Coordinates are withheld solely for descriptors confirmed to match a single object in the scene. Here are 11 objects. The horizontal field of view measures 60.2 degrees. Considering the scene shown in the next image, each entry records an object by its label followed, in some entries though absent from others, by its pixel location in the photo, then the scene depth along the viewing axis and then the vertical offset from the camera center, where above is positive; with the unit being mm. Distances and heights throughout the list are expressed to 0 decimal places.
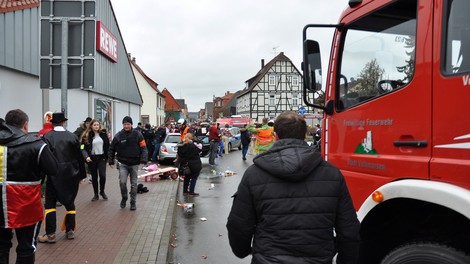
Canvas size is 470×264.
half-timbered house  60406 +5376
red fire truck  2416 +43
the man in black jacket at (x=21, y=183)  3622 -554
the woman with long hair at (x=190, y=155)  9742 -747
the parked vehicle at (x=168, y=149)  16844 -1058
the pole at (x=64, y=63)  6742 +1004
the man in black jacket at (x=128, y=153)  7843 -580
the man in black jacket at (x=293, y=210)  2217 -473
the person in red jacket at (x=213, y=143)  17297 -809
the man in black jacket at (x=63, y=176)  5473 -735
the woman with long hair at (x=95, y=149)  8641 -564
